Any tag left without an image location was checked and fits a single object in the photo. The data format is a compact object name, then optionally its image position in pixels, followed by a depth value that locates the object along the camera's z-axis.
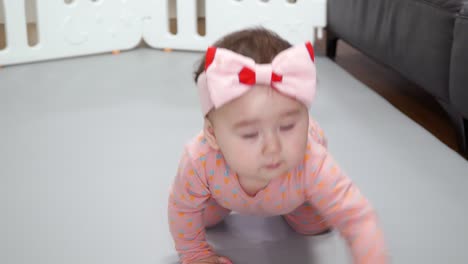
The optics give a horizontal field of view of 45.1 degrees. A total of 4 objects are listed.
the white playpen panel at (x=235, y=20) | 2.10
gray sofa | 1.24
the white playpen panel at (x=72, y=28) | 1.99
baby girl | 0.70
